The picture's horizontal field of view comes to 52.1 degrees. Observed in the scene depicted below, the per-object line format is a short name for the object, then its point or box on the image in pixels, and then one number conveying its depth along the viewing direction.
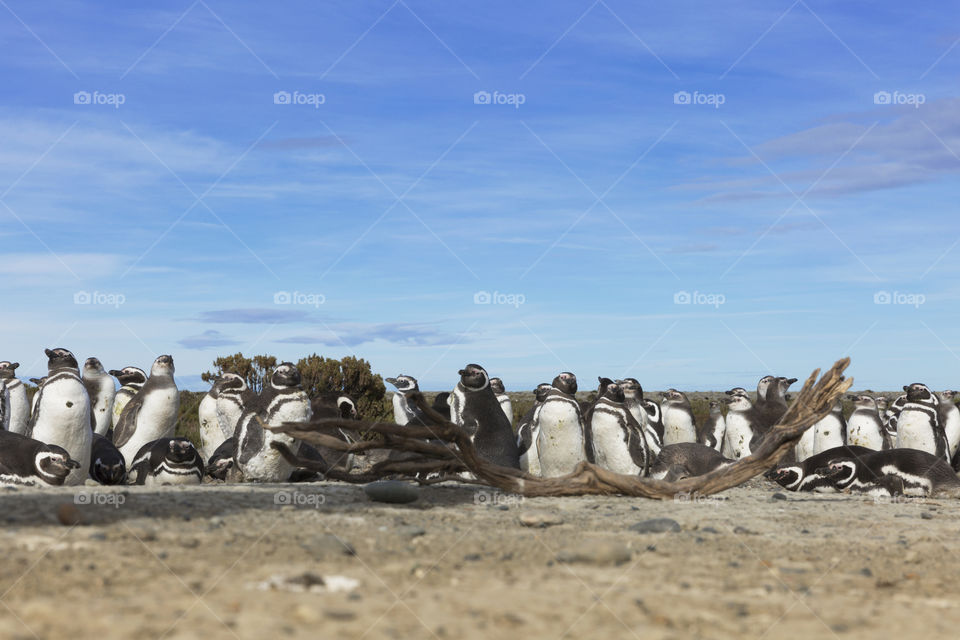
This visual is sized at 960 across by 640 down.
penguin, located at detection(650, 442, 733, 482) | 11.36
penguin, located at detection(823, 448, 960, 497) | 11.41
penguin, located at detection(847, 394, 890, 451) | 15.88
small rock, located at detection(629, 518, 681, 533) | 6.79
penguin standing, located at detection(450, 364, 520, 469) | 11.91
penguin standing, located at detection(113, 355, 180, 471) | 12.67
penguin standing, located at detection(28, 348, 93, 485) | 9.88
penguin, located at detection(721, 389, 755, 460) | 15.48
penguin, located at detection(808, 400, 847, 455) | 15.66
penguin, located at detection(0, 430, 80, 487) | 9.01
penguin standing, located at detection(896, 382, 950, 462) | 14.09
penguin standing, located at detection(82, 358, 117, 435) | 14.41
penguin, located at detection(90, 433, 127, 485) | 10.59
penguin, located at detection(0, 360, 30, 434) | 12.84
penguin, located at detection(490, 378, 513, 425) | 15.79
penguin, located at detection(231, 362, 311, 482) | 10.45
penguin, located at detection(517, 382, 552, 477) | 13.27
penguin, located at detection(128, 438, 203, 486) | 10.07
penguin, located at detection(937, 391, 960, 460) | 15.03
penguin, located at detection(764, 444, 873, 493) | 12.03
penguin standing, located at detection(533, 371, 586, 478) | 11.91
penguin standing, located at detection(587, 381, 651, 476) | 11.76
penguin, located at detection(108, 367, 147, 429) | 15.07
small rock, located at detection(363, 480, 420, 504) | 7.98
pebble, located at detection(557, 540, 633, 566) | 5.50
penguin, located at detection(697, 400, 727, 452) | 17.39
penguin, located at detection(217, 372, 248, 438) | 13.23
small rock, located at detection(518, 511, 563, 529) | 6.92
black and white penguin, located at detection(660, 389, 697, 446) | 16.70
